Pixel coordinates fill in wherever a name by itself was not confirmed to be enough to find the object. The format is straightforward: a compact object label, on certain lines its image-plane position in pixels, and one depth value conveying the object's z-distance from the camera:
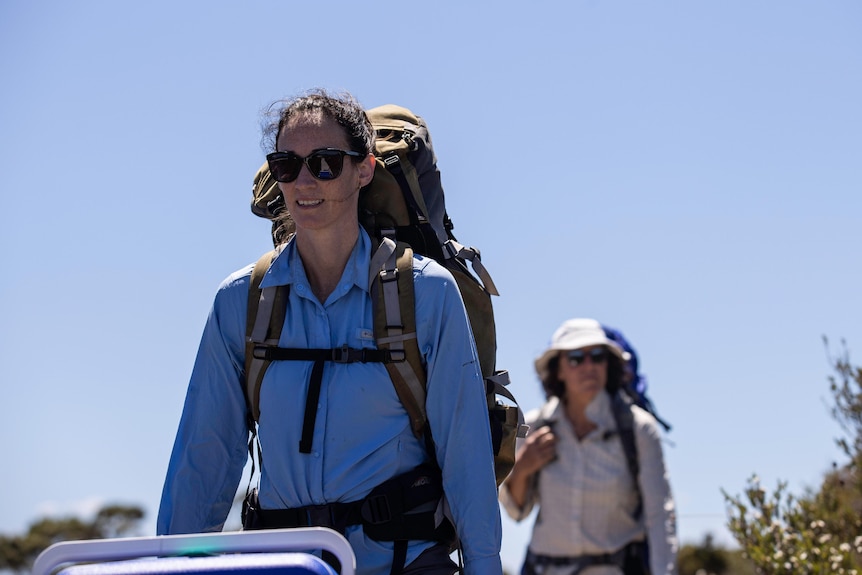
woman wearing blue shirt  7.99
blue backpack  17.16
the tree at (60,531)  92.81
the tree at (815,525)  14.84
